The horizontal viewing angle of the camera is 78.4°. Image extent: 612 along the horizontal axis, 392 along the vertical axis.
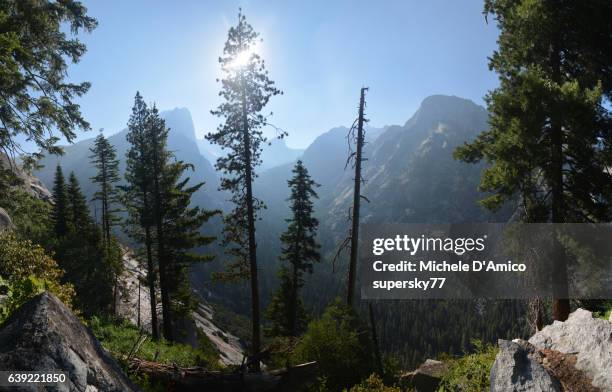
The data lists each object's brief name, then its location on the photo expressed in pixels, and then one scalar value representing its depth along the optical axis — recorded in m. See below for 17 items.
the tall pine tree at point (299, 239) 26.48
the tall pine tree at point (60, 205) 39.17
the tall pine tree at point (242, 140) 16.06
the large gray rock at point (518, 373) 6.27
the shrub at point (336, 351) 10.23
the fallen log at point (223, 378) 9.01
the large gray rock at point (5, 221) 15.78
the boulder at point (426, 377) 9.33
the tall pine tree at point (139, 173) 22.06
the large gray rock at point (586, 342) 6.20
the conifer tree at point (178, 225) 22.48
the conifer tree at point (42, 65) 12.73
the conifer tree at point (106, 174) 35.97
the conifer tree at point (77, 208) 40.95
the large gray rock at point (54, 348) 4.48
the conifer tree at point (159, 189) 22.02
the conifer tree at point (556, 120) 10.66
